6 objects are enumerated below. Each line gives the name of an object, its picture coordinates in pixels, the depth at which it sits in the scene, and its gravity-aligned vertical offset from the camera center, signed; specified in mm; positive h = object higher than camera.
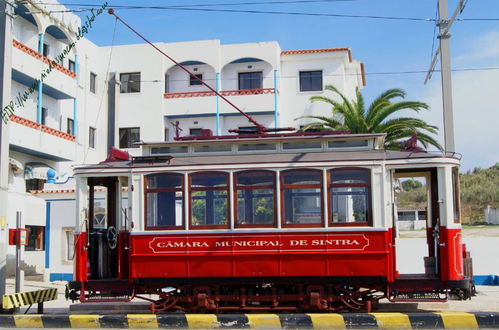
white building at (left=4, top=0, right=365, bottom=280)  31328 +7065
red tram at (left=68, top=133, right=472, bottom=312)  11469 -108
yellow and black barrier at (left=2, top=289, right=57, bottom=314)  11906 -1387
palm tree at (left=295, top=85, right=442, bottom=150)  24078 +3855
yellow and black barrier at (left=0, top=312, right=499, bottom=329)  10328 -1652
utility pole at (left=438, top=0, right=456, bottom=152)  15859 +3656
